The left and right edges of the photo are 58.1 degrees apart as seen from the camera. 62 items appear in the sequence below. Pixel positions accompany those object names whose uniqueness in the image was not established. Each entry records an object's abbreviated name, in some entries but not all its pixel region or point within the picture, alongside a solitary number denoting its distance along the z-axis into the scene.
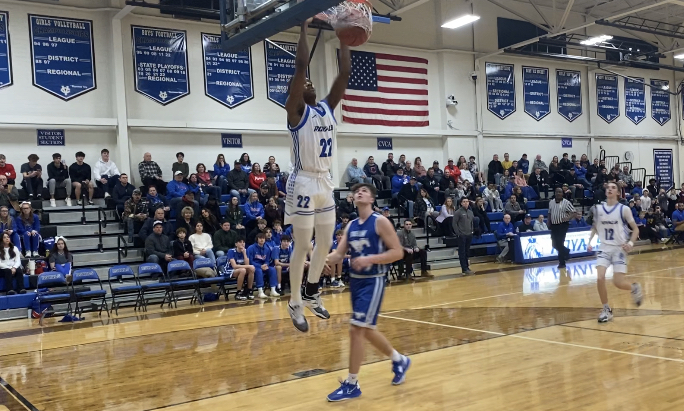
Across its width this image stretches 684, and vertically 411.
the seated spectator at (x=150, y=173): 14.04
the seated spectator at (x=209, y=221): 12.64
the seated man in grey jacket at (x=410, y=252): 13.21
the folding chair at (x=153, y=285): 10.48
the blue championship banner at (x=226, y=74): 16.41
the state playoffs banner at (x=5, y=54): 13.90
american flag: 18.42
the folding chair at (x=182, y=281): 10.71
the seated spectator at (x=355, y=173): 17.28
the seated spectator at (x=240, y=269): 11.17
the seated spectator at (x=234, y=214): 12.83
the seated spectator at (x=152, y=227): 12.06
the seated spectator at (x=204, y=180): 14.23
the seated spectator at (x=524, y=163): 20.72
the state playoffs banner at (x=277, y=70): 17.28
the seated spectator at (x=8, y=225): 10.88
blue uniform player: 4.62
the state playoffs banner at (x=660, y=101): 25.70
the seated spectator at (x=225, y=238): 12.23
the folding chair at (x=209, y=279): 10.94
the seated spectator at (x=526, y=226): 16.28
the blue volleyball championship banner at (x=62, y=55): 14.34
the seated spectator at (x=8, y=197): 11.69
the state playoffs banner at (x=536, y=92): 22.08
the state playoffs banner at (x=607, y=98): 23.97
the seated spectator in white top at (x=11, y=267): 10.05
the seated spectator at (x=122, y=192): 13.38
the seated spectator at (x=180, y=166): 14.90
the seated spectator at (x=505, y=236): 15.78
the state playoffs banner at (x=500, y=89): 21.23
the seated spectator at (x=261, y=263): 11.39
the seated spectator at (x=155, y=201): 12.95
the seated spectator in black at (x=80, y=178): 13.56
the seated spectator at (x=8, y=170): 12.83
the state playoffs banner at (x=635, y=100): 24.84
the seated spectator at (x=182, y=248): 11.66
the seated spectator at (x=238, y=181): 14.45
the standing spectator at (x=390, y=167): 17.83
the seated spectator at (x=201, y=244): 11.91
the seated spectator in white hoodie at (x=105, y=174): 14.07
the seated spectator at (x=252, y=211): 13.12
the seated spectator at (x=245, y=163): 15.50
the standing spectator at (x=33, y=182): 13.01
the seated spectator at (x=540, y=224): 16.44
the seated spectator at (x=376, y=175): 17.47
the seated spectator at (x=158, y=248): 11.43
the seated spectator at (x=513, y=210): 16.84
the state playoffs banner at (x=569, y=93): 22.97
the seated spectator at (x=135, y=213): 12.64
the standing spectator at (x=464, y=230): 13.83
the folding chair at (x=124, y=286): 10.28
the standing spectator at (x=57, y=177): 13.37
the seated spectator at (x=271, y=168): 15.23
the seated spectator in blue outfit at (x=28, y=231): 11.11
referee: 13.52
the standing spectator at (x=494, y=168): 20.08
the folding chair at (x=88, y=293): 9.87
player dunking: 4.54
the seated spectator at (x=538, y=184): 19.89
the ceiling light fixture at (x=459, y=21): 15.84
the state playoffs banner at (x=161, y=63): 15.45
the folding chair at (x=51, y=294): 9.62
